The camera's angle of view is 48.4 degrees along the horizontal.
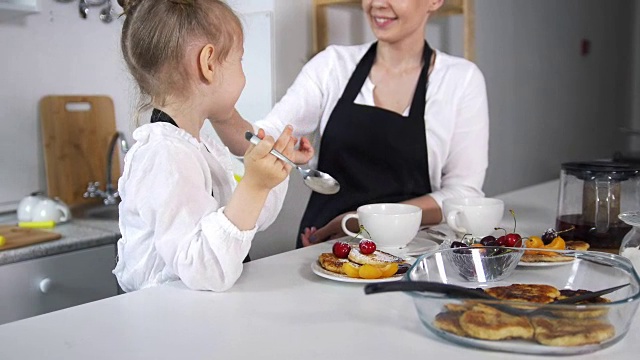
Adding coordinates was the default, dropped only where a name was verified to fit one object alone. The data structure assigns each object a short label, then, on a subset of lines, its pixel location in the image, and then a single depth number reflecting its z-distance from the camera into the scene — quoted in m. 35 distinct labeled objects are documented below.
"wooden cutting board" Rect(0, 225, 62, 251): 1.87
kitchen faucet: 2.38
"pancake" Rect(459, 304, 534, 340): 0.73
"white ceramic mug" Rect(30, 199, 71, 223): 2.12
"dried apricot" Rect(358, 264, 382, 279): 0.99
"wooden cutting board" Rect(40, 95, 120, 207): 2.32
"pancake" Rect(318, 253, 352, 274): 1.03
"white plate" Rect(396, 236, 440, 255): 1.17
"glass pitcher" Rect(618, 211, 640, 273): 1.02
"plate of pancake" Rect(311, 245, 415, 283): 1.00
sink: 2.41
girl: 0.99
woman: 1.75
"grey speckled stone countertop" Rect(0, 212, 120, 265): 1.84
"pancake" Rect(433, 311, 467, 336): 0.76
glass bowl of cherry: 0.95
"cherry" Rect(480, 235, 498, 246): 1.10
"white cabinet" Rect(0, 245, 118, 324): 1.85
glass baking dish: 0.72
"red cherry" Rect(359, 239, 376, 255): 1.05
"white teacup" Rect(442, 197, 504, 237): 1.24
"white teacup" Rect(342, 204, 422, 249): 1.16
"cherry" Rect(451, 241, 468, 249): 1.09
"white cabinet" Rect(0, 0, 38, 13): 2.07
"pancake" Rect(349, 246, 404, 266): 1.02
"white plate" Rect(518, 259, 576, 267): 0.97
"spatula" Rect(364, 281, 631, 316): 0.73
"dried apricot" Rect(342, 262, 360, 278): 1.00
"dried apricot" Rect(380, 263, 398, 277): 1.00
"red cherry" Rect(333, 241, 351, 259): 1.07
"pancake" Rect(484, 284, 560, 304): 0.82
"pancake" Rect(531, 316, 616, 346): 0.72
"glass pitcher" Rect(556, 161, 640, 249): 1.22
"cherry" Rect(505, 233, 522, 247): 1.10
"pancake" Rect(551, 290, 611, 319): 0.71
